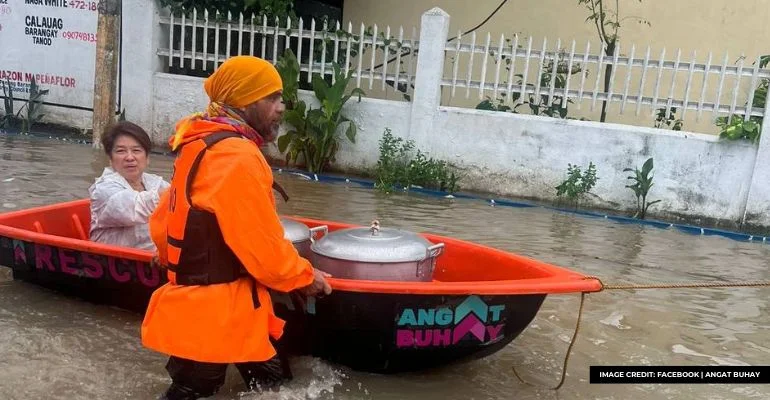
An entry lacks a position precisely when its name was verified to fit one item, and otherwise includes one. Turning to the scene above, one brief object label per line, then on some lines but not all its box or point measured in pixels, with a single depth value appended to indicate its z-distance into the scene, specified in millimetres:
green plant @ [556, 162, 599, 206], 8086
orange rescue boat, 3223
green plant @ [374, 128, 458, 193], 8586
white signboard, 10414
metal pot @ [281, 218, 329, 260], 3869
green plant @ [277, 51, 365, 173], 8805
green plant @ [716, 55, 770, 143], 7621
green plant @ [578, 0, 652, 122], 10227
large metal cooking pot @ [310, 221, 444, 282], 3443
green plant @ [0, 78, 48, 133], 10633
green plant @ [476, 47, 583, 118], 8469
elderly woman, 4023
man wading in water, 2658
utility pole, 8609
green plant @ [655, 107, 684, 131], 8391
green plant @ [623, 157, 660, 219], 7867
